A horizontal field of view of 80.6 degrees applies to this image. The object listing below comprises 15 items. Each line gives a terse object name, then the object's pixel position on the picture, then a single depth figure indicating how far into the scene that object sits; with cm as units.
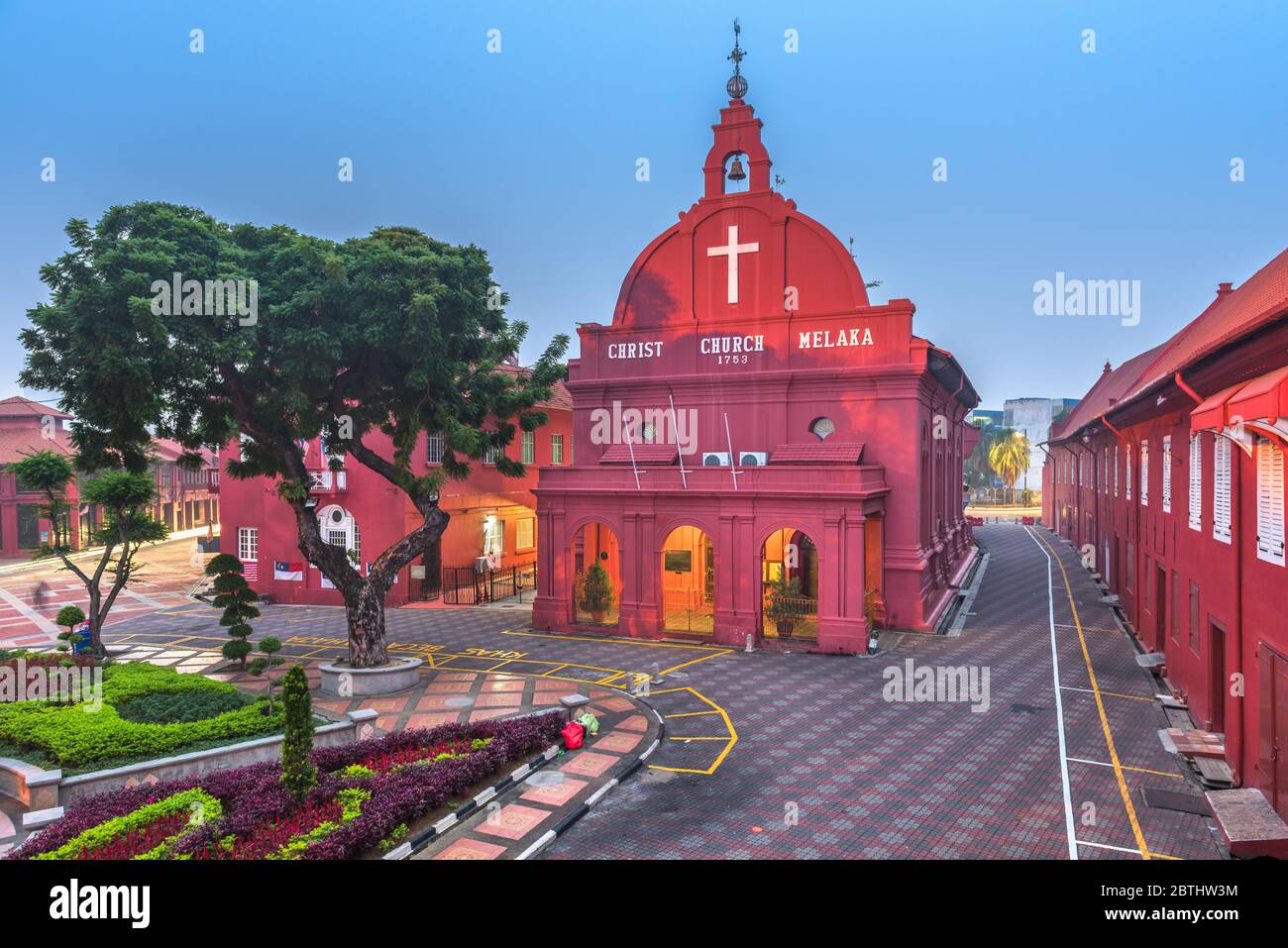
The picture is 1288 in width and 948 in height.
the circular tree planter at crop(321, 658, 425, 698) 2002
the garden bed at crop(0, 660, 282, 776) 1384
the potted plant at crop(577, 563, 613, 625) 2833
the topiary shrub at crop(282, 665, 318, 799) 1124
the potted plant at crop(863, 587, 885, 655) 2694
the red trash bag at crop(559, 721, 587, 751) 1550
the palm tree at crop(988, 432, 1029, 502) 8769
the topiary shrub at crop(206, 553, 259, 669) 2186
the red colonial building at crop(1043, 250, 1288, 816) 1101
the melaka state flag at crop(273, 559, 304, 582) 3422
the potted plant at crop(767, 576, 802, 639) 2567
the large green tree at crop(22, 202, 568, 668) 1808
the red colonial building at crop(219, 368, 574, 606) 3284
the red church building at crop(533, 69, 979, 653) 2561
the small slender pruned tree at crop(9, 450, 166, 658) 2223
